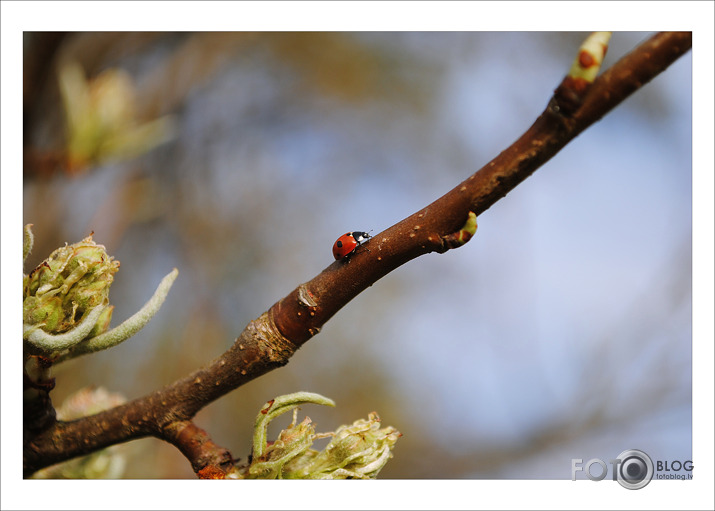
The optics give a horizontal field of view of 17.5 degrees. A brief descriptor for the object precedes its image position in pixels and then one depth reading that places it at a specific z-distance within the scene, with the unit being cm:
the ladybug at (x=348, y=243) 40
